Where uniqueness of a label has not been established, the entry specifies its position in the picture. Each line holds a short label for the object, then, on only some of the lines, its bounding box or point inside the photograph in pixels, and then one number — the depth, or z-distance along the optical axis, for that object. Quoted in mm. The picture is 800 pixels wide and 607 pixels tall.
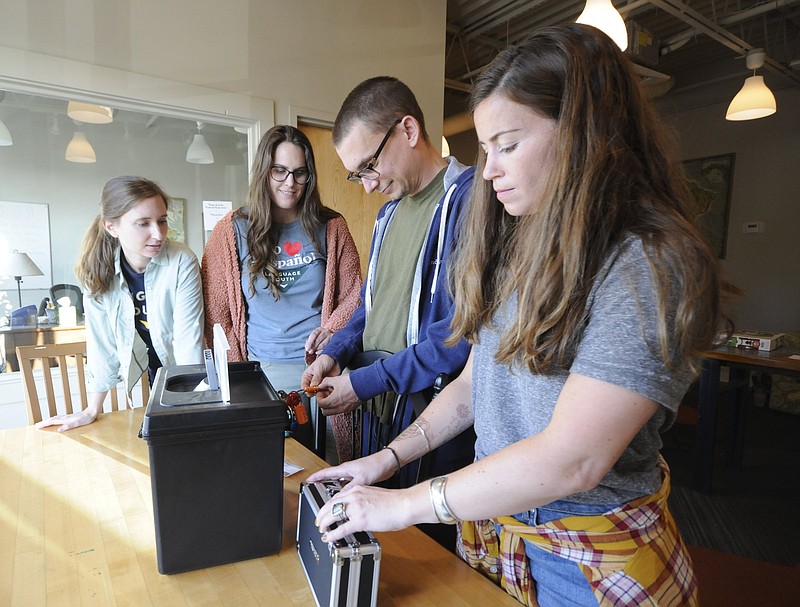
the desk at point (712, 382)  2736
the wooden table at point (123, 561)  731
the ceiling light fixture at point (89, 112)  2639
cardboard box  2914
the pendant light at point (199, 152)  3047
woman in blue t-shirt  1796
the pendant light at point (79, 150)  2736
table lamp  2654
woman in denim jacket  1743
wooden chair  1750
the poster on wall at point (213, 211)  3213
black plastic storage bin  719
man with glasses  1204
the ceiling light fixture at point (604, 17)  2490
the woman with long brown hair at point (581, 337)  592
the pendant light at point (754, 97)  3406
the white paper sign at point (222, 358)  746
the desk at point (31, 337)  2687
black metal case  639
